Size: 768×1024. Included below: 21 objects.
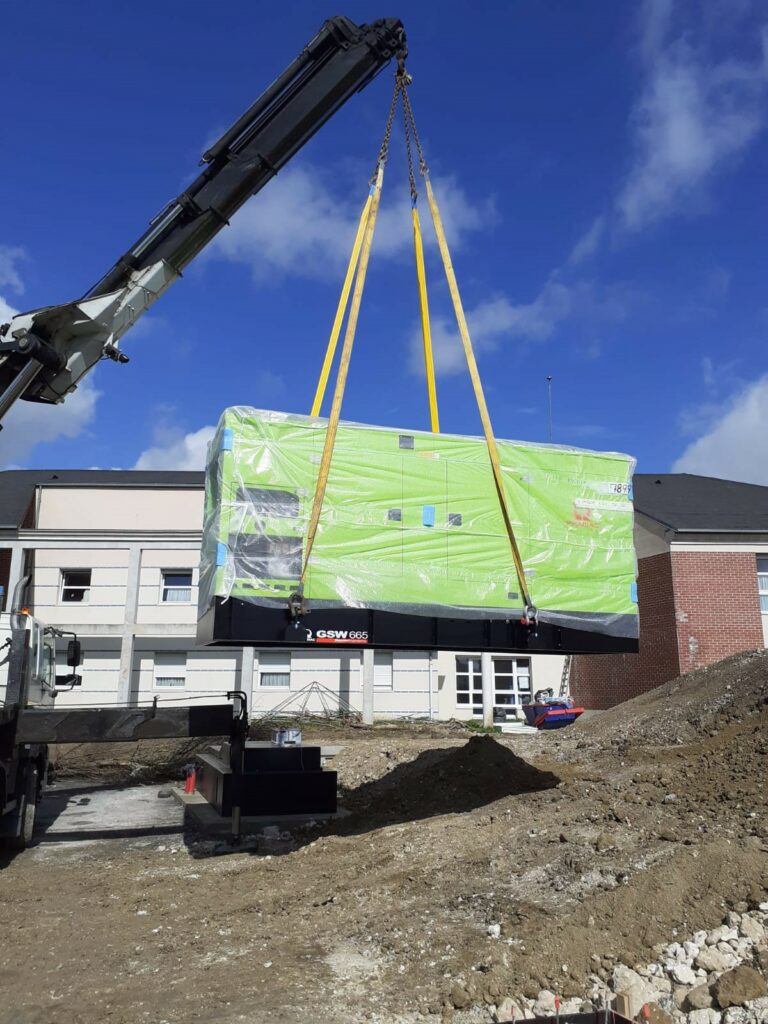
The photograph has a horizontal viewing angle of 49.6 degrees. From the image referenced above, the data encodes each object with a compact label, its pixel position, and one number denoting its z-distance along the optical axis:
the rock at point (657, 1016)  4.59
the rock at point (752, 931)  5.17
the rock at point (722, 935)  5.25
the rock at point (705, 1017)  4.60
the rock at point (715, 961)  5.01
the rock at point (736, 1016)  4.51
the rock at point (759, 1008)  4.50
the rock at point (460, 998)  5.05
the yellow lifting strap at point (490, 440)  8.15
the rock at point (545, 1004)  4.95
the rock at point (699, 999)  4.69
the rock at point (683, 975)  4.98
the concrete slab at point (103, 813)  11.68
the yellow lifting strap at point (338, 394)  7.58
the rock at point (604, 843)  7.10
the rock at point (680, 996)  4.82
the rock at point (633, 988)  4.86
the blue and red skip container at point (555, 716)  24.62
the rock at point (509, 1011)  4.91
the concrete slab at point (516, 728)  24.08
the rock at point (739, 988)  4.62
